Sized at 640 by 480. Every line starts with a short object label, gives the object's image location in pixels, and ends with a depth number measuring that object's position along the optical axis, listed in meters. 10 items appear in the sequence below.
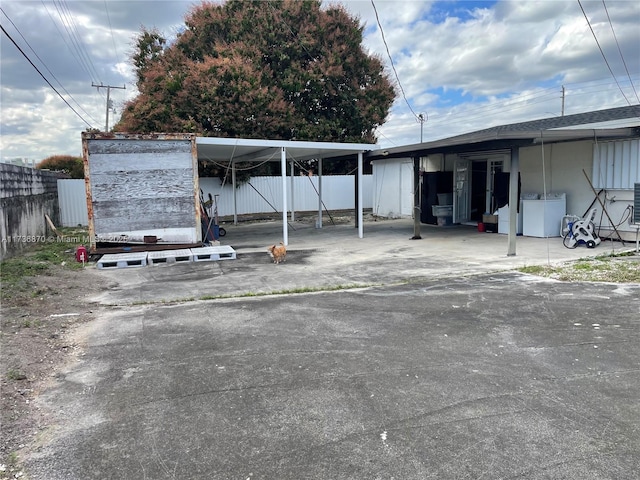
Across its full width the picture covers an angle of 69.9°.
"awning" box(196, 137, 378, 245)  10.80
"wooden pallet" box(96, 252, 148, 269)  9.02
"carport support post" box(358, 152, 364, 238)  12.88
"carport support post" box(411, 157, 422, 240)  12.17
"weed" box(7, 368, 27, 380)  3.71
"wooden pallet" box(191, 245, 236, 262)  9.70
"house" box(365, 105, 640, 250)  9.91
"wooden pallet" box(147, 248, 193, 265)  9.42
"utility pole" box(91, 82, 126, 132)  33.29
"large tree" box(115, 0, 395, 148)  17.31
